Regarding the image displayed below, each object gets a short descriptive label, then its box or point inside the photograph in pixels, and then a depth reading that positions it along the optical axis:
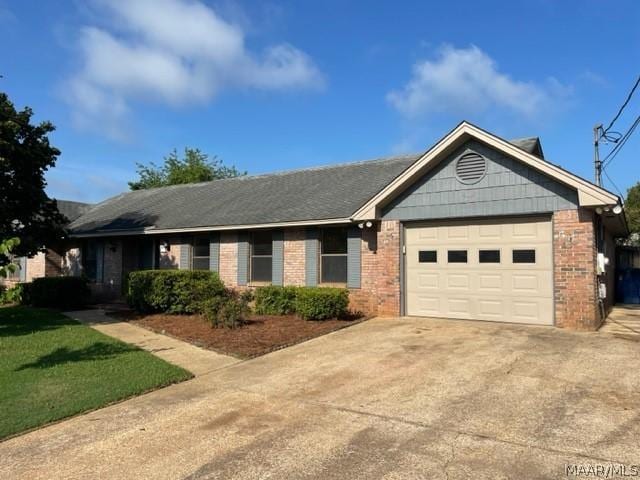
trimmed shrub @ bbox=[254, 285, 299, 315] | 13.24
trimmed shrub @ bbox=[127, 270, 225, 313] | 13.94
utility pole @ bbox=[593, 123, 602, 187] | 21.44
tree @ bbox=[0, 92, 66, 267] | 12.59
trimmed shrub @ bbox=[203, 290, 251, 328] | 11.34
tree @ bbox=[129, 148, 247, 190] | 45.25
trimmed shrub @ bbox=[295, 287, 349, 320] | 12.04
